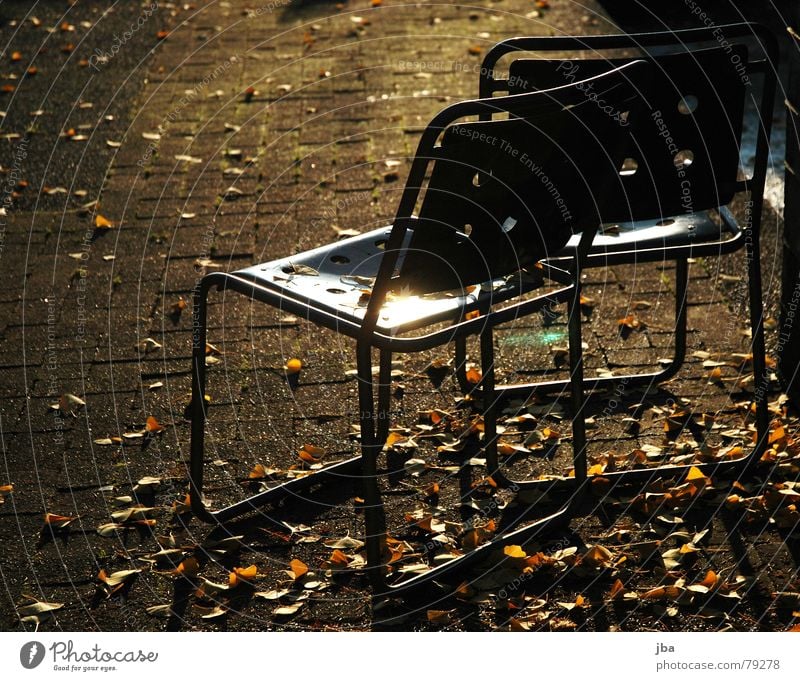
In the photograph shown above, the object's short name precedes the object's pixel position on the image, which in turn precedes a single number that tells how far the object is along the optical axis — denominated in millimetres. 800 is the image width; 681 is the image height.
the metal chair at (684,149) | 5934
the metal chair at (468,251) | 5051
